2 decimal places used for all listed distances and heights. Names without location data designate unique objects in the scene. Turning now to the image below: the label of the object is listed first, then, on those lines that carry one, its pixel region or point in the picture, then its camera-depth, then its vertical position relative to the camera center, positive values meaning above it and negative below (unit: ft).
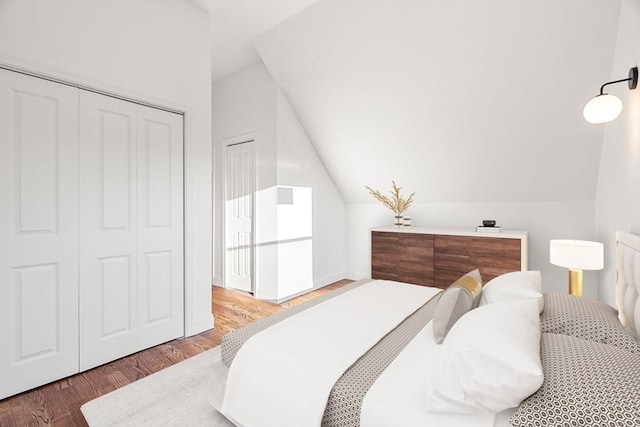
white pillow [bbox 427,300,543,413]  2.89 -1.54
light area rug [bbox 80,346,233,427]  5.44 -3.71
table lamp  7.44 -1.13
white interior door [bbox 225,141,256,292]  13.58 -0.16
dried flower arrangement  13.91 +0.45
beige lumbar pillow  4.61 -1.47
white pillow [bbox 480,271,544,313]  5.04 -1.31
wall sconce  5.85 +2.00
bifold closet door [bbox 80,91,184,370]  7.35 -0.46
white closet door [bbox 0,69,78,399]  6.23 -0.46
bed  2.93 -1.90
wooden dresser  10.58 -1.60
